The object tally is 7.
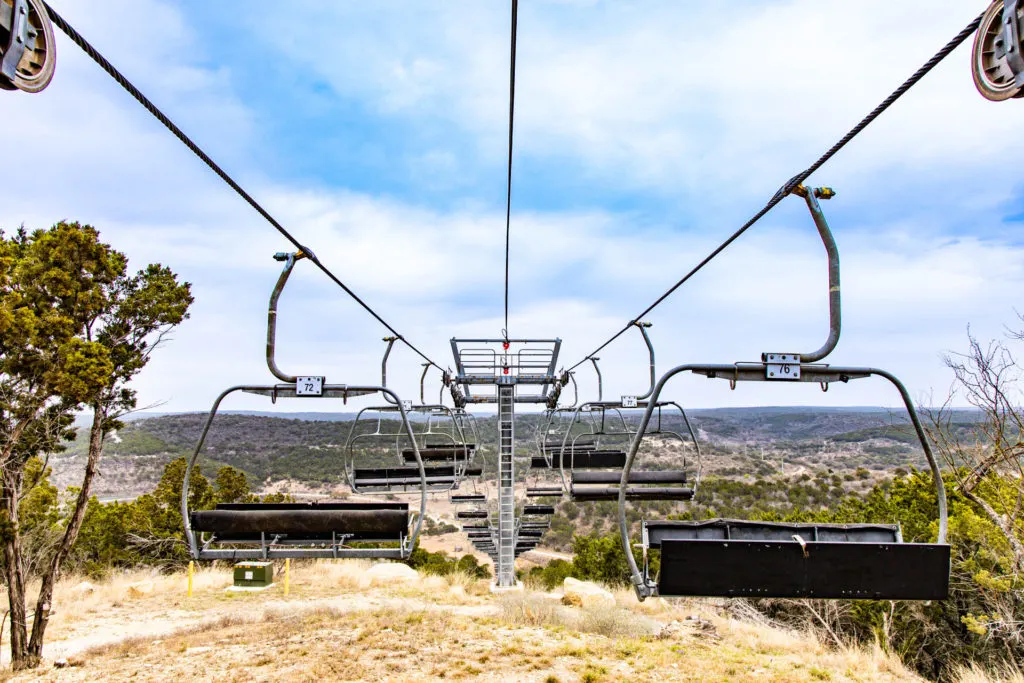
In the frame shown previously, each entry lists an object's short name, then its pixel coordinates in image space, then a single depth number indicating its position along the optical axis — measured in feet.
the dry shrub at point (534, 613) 43.68
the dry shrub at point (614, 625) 42.39
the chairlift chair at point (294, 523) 15.07
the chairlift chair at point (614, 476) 28.19
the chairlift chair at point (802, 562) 11.33
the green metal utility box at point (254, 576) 61.21
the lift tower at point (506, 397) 48.29
